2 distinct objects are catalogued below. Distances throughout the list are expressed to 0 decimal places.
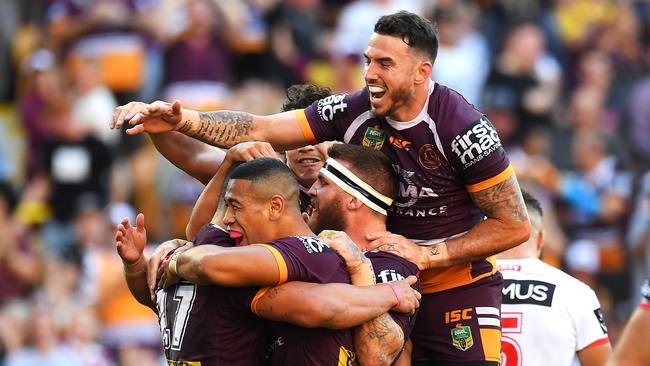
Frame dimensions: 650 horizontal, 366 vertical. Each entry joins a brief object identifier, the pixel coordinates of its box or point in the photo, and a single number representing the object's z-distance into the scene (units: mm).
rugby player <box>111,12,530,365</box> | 14812
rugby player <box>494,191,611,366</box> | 16531
